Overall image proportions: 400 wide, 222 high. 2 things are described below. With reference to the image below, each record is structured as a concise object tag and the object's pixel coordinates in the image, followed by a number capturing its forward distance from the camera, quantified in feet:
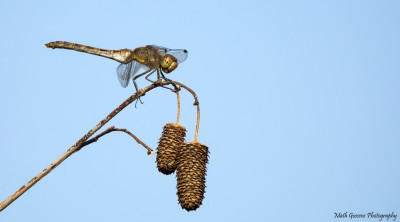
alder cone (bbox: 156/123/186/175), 29.99
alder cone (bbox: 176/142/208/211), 28.27
